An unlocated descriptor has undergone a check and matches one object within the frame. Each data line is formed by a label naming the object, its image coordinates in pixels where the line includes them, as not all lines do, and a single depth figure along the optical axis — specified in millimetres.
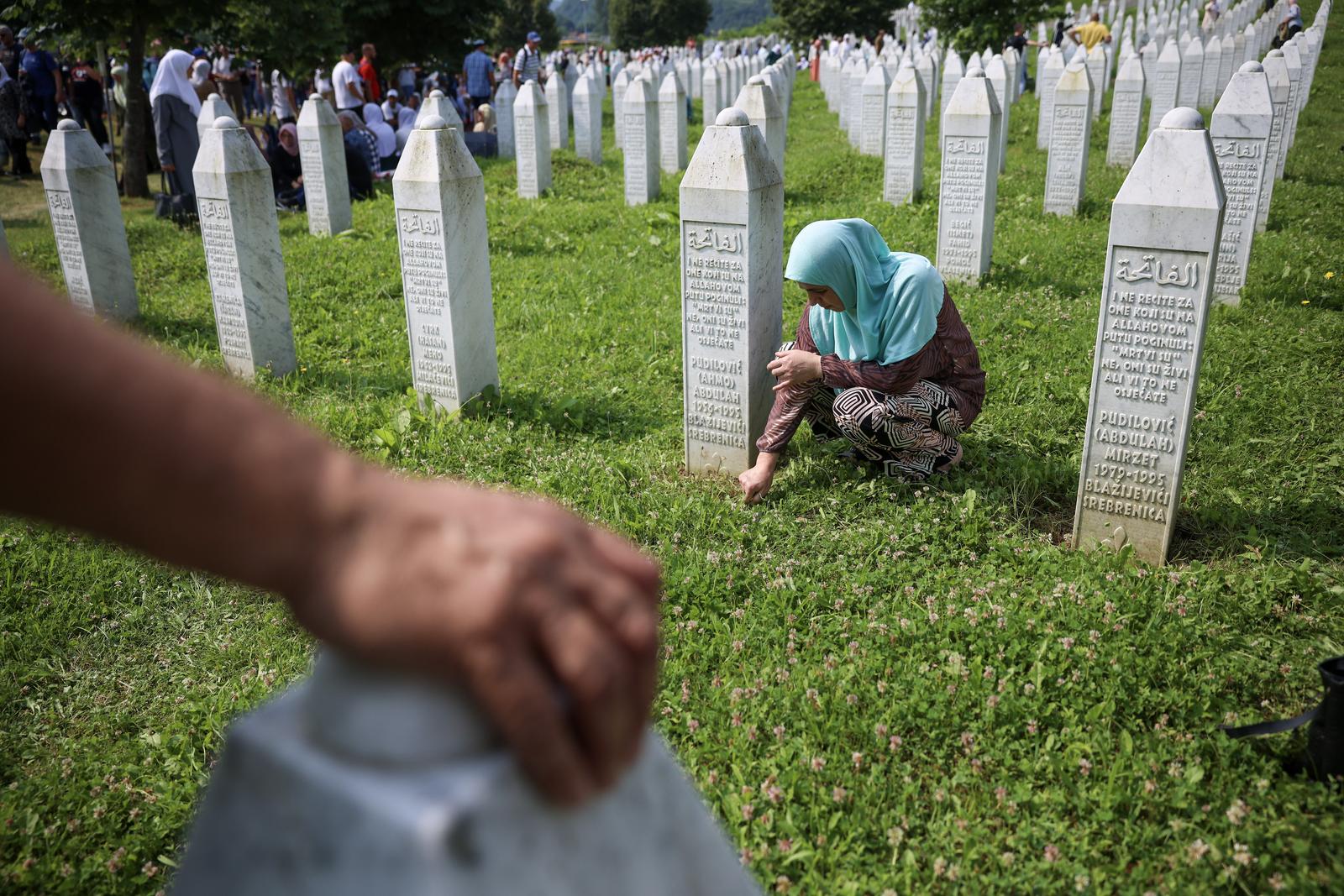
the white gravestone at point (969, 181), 7832
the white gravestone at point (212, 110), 11211
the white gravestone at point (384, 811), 764
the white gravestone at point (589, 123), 16047
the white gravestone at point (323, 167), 11148
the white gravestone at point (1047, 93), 15664
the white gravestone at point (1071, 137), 10492
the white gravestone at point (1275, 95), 9688
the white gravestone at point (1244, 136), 7059
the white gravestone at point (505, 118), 17562
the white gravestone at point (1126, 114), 13266
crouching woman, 4453
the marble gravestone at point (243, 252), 6387
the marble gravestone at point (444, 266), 5562
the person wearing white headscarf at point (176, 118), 12281
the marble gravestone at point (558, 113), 17781
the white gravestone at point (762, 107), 10117
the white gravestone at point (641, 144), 12320
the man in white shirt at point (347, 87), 14977
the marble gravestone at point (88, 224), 7496
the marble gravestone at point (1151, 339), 3748
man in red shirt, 17370
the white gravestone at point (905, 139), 10875
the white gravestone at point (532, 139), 12891
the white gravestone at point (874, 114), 13398
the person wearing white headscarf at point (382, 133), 15250
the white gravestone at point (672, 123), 14086
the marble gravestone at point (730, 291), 4621
